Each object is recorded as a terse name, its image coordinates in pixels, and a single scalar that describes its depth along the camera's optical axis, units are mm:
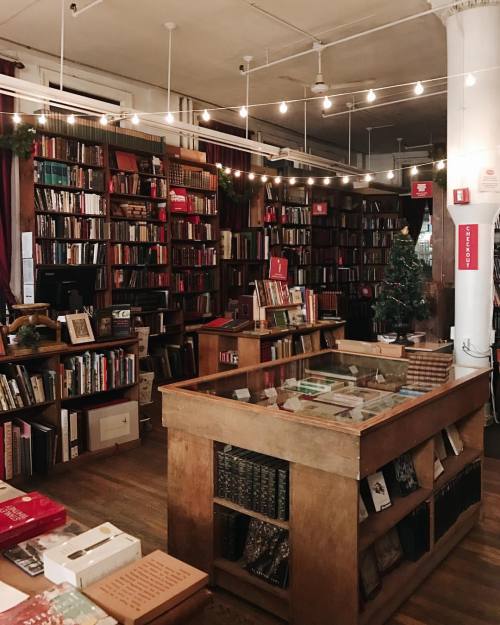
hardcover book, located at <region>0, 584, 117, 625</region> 1468
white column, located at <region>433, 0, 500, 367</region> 4988
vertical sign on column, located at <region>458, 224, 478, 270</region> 5203
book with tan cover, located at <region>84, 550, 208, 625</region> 1515
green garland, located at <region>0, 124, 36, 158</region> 5879
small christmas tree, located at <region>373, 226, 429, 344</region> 6406
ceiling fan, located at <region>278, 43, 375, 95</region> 6047
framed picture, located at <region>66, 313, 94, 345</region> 4637
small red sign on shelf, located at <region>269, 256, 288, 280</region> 6445
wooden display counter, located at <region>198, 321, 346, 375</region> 5867
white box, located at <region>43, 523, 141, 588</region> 1664
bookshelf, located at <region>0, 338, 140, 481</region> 4246
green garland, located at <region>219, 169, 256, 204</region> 8609
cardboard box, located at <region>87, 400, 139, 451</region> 4711
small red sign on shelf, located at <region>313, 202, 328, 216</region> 9820
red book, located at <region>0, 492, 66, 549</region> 1964
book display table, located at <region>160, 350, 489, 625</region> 2342
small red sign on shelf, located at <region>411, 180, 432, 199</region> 7287
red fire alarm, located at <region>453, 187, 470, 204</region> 5105
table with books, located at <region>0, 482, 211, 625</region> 1514
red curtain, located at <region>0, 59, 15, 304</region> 6184
